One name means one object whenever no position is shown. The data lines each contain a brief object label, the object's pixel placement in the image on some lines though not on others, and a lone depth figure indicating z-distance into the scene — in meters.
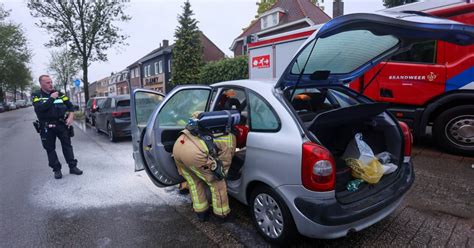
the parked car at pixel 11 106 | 40.07
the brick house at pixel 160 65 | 30.83
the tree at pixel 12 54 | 31.48
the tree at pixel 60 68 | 40.09
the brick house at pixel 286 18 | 21.86
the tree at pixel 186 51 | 24.80
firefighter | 2.67
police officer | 4.55
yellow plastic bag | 2.53
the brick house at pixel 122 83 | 44.96
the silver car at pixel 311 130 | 2.13
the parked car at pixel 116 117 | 8.01
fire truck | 4.79
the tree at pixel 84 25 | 17.69
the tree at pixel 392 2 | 23.91
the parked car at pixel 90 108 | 10.91
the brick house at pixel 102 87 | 64.50
